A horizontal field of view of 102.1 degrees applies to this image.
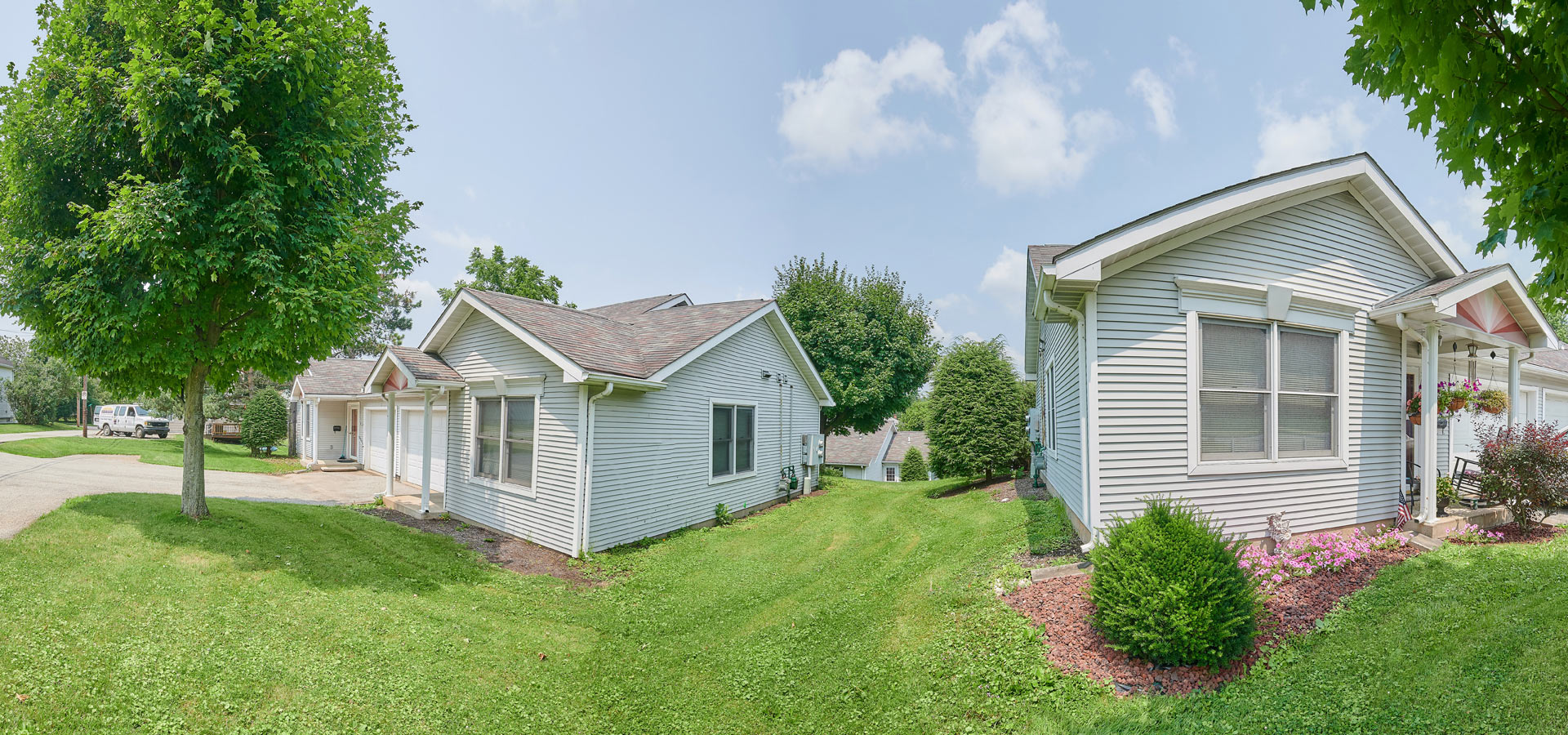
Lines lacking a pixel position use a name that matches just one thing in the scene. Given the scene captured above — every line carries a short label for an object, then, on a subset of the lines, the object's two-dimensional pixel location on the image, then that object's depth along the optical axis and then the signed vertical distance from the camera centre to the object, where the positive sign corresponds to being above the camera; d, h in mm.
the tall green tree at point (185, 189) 7293 +2293
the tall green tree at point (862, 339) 24672 +1876
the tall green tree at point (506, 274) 34562 +5807
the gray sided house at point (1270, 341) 6984 +642
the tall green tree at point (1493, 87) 2990 +1541
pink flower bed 6488 -1740
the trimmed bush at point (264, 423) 24312 -1824
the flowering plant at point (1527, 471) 7574 -892
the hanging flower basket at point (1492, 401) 8484 -45
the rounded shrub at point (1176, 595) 4793 -1586
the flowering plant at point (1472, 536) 7508 -1655
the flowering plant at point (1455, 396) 8047 +12
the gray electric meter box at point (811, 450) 17156 -1766
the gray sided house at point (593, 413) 10297 -596
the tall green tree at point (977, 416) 16484 -720
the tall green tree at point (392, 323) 47375 +4115
